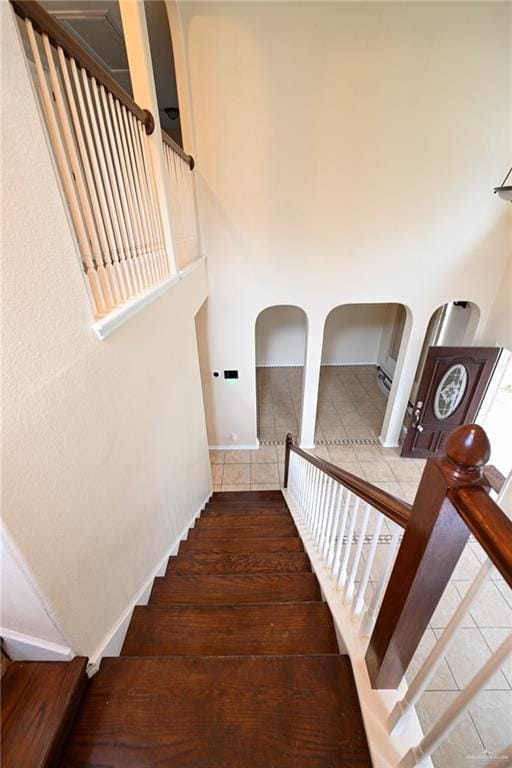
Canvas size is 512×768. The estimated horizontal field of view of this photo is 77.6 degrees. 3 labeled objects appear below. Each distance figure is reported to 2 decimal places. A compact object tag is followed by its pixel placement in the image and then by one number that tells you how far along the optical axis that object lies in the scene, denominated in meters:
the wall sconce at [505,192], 2.58
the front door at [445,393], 4.10
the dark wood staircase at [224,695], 0.99
